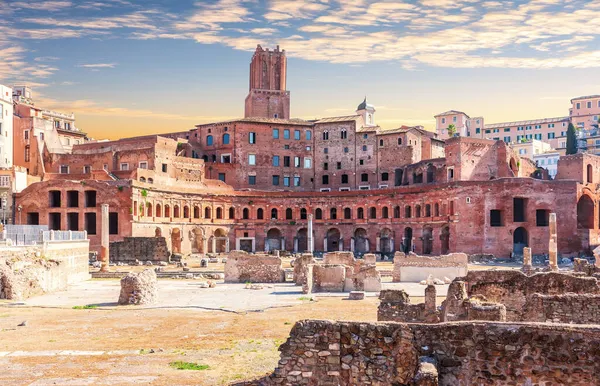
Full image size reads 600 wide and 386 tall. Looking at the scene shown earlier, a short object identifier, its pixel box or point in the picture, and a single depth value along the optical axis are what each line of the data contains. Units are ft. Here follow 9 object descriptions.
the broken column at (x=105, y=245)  143.54
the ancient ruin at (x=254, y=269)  120.67
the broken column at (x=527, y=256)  134.25
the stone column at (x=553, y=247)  128.06
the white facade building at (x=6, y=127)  219.82
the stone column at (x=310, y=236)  193.47
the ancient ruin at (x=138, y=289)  86.17
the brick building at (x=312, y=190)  191.21
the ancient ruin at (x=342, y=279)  103.96
